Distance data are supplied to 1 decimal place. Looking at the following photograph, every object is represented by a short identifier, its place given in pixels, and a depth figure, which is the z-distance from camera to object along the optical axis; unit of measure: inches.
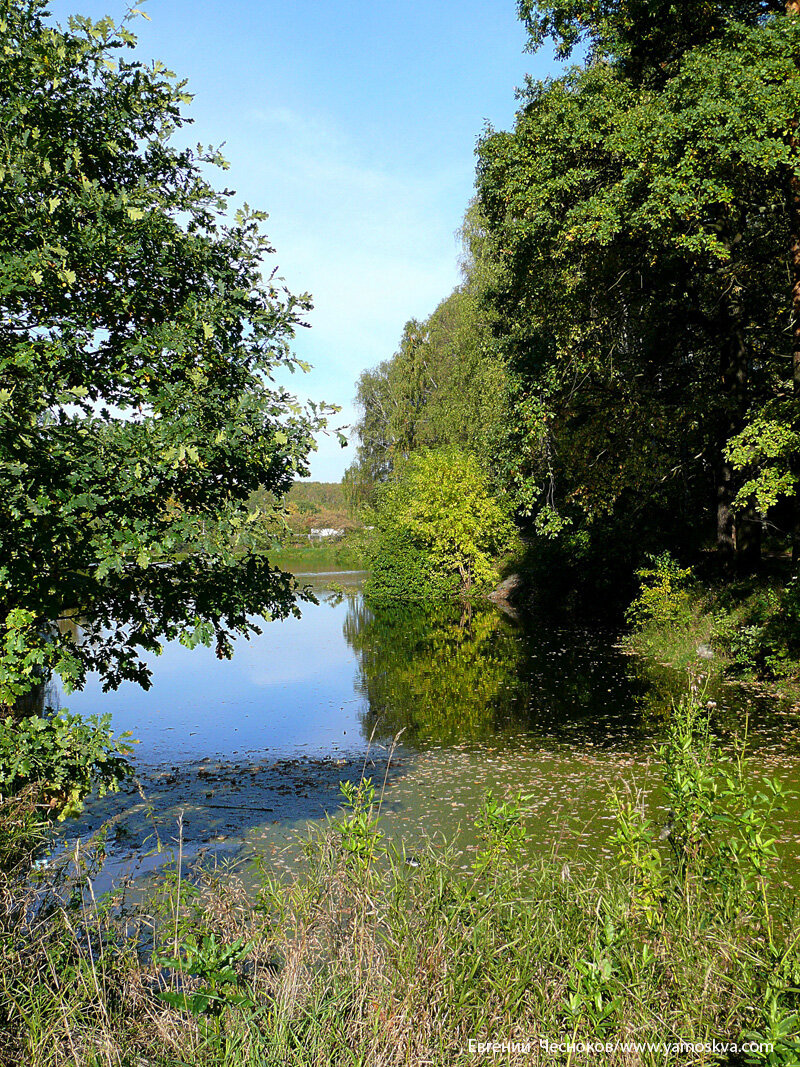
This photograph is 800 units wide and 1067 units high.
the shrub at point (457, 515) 1032.2
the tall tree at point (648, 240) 439.2
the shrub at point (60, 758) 176.6
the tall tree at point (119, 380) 182.7
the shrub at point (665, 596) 700.0
